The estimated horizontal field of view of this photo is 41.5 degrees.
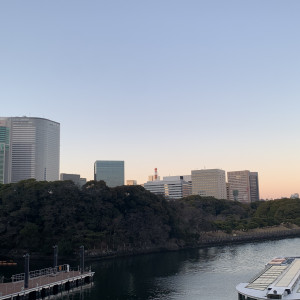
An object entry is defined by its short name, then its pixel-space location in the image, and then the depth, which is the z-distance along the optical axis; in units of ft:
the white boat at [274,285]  140.56
